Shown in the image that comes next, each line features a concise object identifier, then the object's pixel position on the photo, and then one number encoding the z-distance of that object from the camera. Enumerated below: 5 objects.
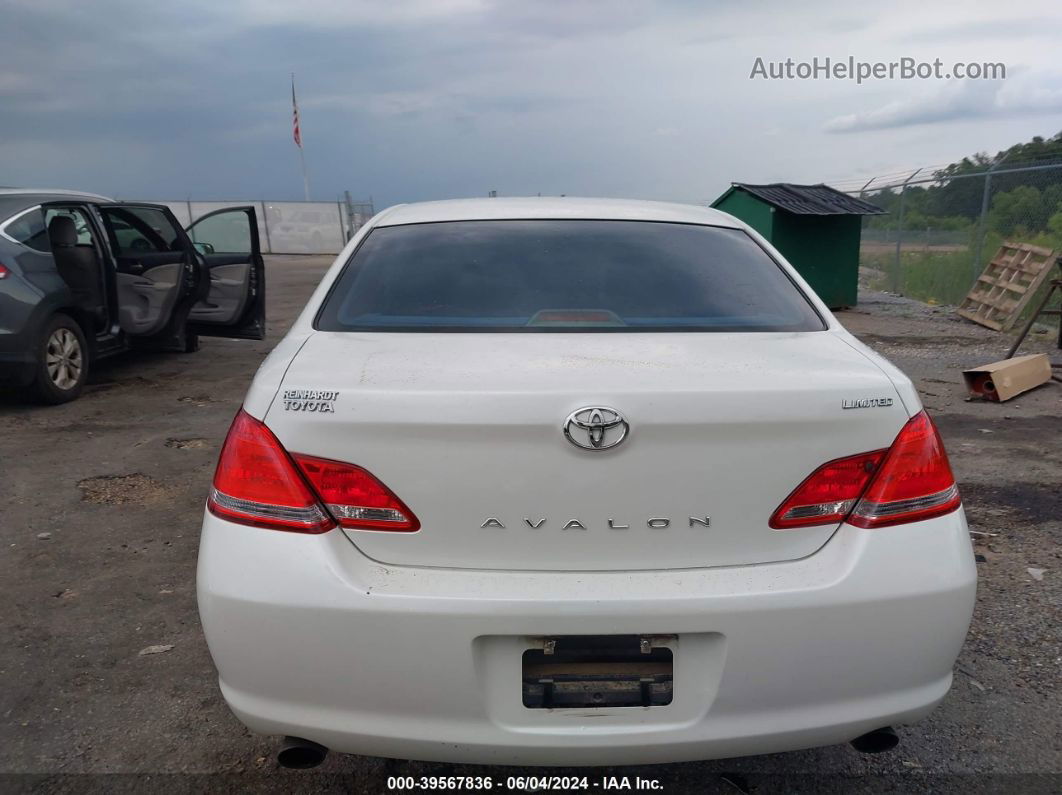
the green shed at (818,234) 13.02
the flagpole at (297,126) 33.53
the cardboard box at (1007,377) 6.75
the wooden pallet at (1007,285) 10.51
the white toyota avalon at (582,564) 1.72
